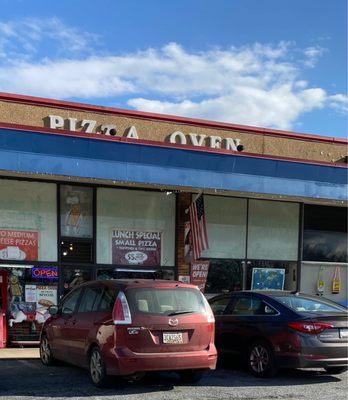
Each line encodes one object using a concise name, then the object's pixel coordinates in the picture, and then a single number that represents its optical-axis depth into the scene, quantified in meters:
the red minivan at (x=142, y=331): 7.52
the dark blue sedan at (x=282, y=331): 8.52
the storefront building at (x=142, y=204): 12.15
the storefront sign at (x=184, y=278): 14.52
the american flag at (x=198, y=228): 14.20
